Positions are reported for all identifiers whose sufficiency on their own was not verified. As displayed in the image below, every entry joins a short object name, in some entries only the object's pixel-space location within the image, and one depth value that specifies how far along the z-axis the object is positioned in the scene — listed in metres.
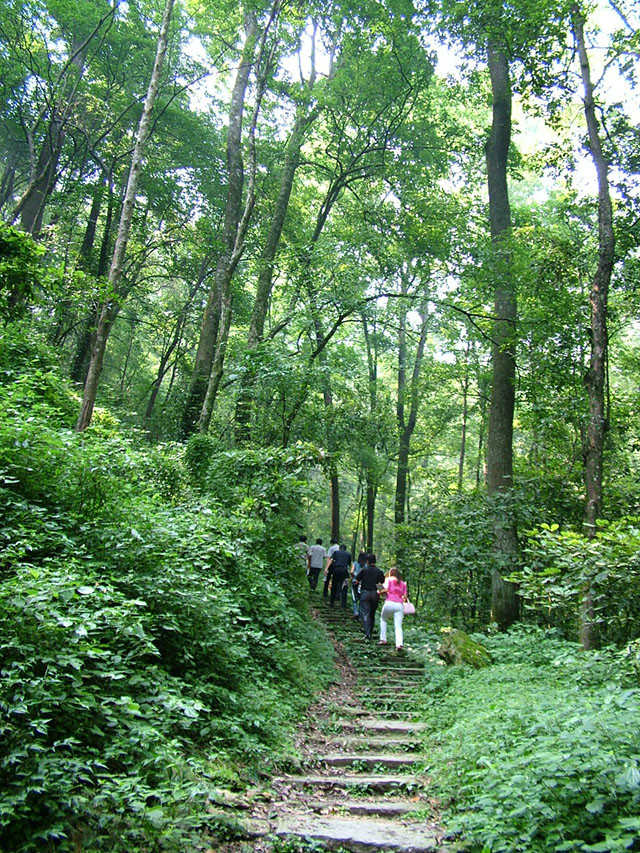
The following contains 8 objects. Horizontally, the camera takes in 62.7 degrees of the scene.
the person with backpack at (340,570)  14.23
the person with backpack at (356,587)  13.28
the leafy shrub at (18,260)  7.22
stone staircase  3.57
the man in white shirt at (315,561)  15.42
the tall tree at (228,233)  14.25
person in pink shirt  9.98
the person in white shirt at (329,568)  15.04
